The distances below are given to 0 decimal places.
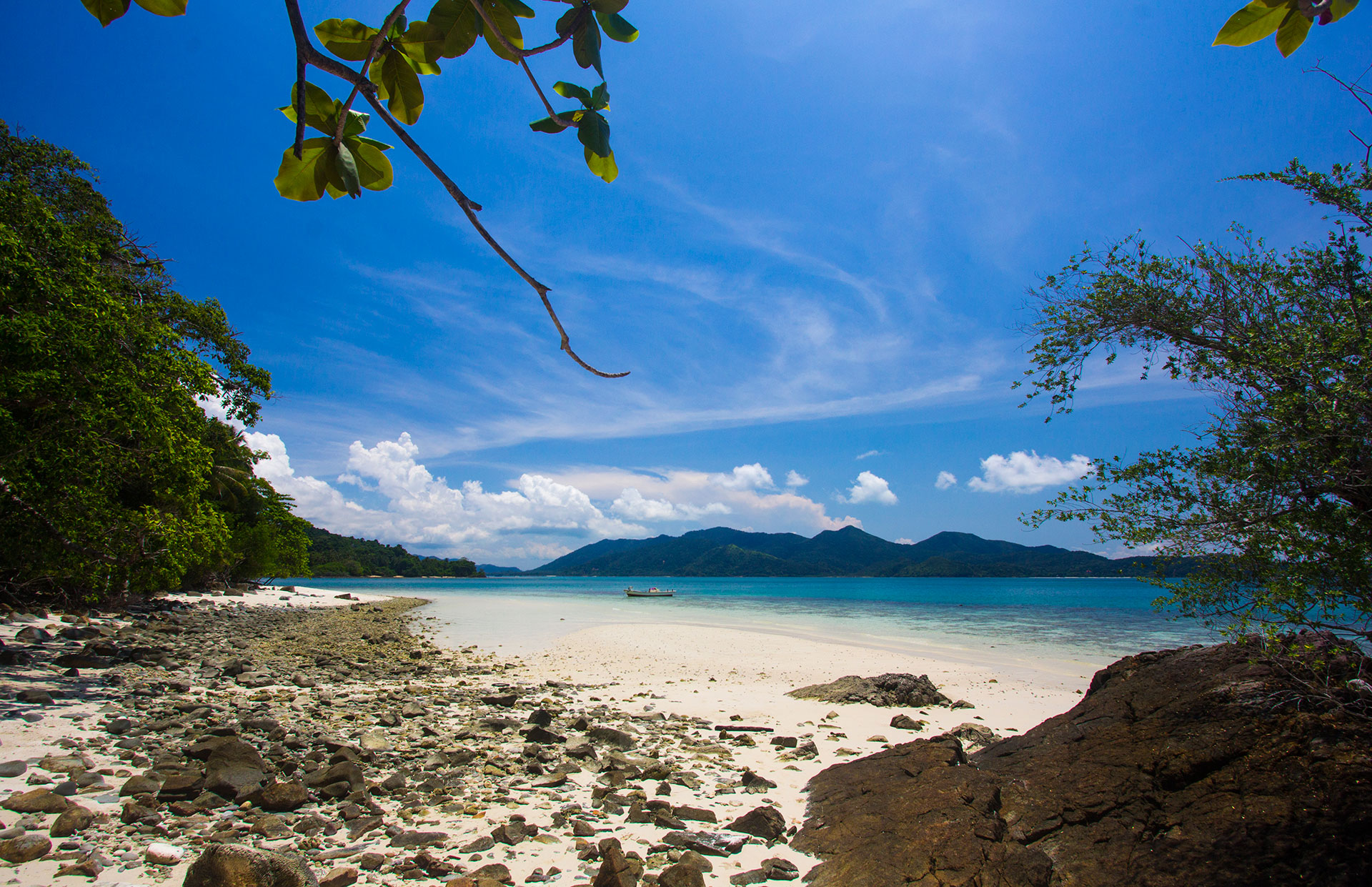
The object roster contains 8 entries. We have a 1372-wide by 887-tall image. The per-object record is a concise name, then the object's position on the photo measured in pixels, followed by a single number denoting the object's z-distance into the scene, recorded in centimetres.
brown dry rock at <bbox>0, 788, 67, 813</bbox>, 389
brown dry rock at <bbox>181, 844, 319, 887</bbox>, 304
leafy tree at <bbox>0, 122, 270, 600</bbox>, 764
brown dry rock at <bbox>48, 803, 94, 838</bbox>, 368
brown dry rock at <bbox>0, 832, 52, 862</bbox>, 340
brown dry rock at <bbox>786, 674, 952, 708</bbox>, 969
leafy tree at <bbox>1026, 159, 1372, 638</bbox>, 408
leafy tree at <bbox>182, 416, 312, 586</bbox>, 2675
